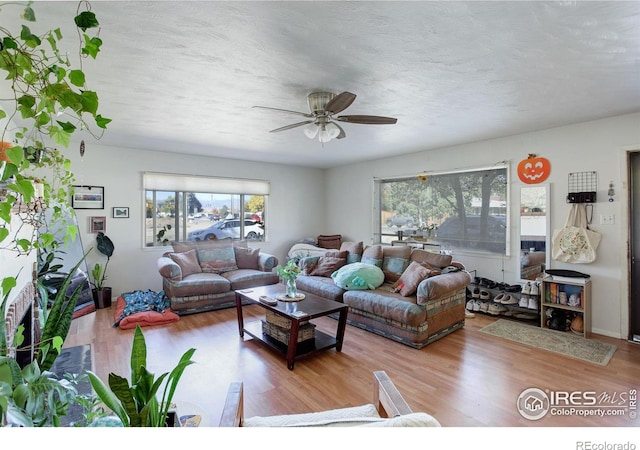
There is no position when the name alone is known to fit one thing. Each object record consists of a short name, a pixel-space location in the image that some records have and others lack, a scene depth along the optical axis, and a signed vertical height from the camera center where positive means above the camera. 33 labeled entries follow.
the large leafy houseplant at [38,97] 0.65 +0.29
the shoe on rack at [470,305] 4.35 -1.17
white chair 1.21 -0.78
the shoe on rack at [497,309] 4.13 -1.17
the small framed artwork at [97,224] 4.67 -0.02
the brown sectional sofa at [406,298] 3.21 -0.86
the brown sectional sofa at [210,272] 4.27 -0.78
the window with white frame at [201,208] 5.24 +0.25
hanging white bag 3.55 -0.23
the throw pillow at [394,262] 4.13 -0.55
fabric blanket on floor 3.96 -1.10
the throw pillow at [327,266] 4.57 -0.66
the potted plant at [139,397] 0.88 -0.50
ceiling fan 2.62 +0.86
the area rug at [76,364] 2.13 -1.24
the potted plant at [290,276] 3.30 -0.57
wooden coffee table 2.77 -0.98
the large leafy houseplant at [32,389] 0.67 -0.41
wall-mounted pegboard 3.55 +0.37
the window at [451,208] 4.50 +0.20
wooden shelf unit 3.44 -0.87
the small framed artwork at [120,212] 4.84 +0.16
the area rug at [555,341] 2.98 -1.26
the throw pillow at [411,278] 3.51 -0.65
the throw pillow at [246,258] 5.37 -0.62
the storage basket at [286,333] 3.07 -1.10
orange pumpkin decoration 3.94 +0.64
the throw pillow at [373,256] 4.32 -0.48
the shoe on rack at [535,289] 3.90 -0.86
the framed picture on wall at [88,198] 4.54 +0.36
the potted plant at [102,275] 4.47 -0.77
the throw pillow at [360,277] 3.86 -0.70
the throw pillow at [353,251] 4.63 -0.45
